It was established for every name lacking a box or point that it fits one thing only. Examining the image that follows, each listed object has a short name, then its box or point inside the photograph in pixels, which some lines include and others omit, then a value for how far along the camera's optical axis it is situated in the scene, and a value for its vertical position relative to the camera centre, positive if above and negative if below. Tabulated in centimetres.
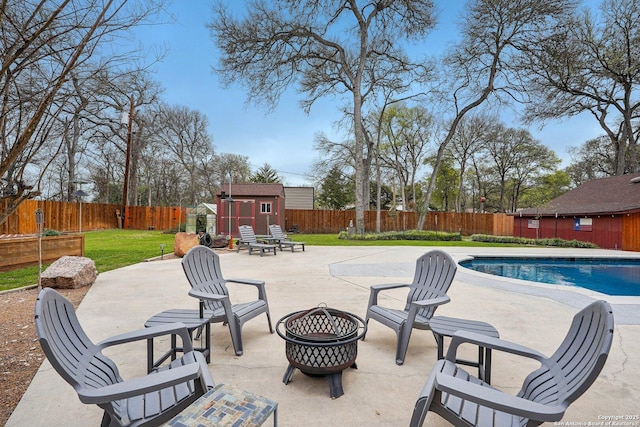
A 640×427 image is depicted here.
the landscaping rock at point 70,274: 498 -95
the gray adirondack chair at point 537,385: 131 -75
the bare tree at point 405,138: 2784 +722
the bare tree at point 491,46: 1505 +907
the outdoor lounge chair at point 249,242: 963 -82
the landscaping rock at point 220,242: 1158 -96
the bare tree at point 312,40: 1472 +901
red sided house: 1398 +18
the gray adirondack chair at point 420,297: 269 -74
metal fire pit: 216 -94
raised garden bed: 636 -75
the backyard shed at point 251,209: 1923 +43
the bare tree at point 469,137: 2673 +702
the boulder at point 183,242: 901 -76
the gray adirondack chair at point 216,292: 275 -72
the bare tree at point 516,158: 2759 +541
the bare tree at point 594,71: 1576 +820
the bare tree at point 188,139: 2567 +633
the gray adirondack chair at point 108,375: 137 -75
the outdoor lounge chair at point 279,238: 1073 -75
